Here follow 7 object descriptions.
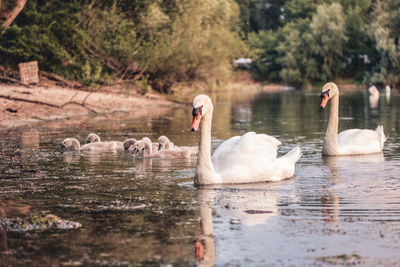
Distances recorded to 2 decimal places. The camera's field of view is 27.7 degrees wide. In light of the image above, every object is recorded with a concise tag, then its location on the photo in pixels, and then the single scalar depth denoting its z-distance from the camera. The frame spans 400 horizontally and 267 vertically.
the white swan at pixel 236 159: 11.48
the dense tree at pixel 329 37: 69.12
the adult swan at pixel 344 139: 15.86
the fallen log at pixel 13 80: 28.42
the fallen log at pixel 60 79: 31.84
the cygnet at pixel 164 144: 16.50
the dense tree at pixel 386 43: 59.94
